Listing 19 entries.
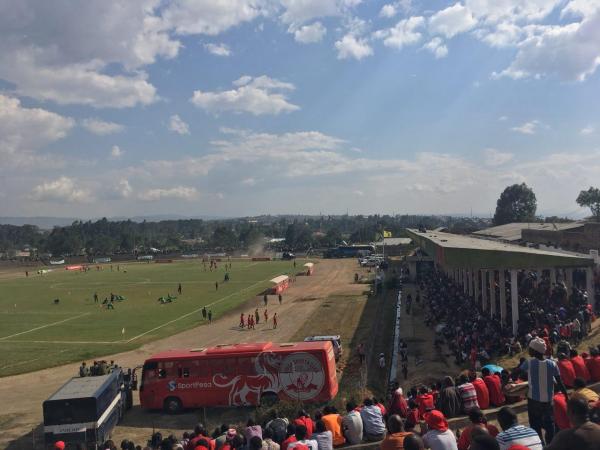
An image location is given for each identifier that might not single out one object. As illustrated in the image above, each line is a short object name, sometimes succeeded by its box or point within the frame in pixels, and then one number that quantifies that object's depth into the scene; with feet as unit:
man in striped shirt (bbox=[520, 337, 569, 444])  31.01
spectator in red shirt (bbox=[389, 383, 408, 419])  43.27
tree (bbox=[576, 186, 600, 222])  424.05
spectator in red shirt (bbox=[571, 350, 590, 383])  42.70
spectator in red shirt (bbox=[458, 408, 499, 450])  26.86
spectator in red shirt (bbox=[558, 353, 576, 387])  41.93
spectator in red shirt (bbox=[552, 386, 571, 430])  29.27
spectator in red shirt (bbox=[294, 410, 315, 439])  37.60
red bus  66.44
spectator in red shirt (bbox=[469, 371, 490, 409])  42.32
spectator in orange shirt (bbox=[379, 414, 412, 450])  26.37
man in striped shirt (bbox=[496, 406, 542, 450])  23.13
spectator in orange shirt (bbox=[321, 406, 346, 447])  39.47
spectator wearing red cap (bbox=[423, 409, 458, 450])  27.53
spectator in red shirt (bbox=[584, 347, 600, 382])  43.80
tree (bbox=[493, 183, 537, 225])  477.77
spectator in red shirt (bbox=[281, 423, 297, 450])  34.40
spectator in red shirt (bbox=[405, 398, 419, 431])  38.87
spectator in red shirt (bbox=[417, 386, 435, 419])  40.00
